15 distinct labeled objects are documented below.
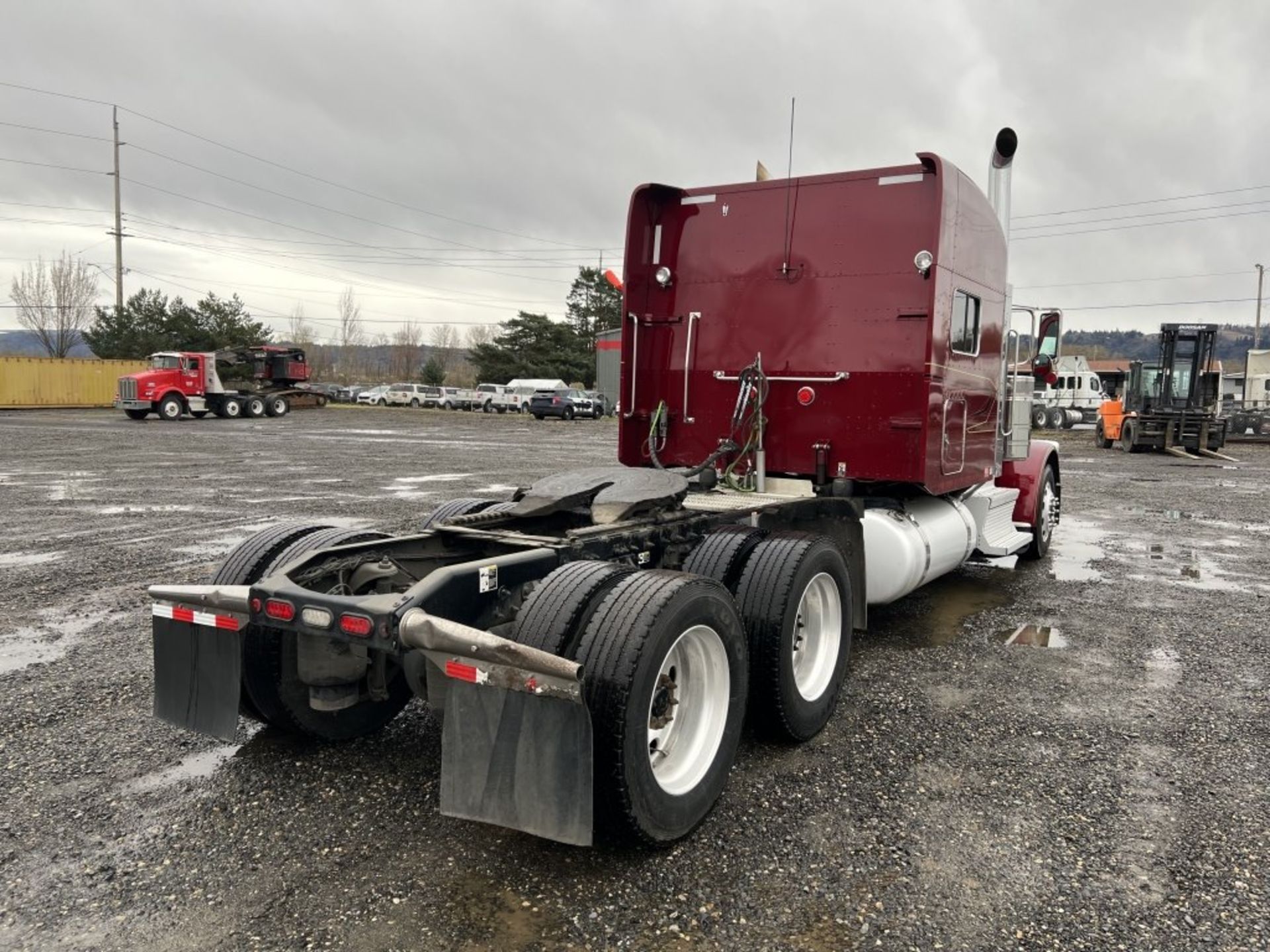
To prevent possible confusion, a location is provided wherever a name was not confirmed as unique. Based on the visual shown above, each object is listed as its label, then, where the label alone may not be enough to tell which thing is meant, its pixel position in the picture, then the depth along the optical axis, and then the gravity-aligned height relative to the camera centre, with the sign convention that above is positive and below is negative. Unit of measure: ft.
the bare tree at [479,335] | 374.96 +23.15
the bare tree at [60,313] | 222.07 +15.29
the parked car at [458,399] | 188.85 -2.37
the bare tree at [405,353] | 371.35 +13.90
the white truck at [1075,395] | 129.08 +2.35
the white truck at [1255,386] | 124.47 +4.53
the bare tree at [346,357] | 356.38 +11.19
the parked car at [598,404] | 155.53 -1.86
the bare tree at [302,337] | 340.59 +17.40
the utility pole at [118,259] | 183.73 +24.17
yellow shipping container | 148.25 -1.33
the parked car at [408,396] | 198.08 -2.22
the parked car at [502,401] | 182.60 -2.26
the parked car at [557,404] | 150.30 -2.09
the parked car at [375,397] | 204.13 -2.71
